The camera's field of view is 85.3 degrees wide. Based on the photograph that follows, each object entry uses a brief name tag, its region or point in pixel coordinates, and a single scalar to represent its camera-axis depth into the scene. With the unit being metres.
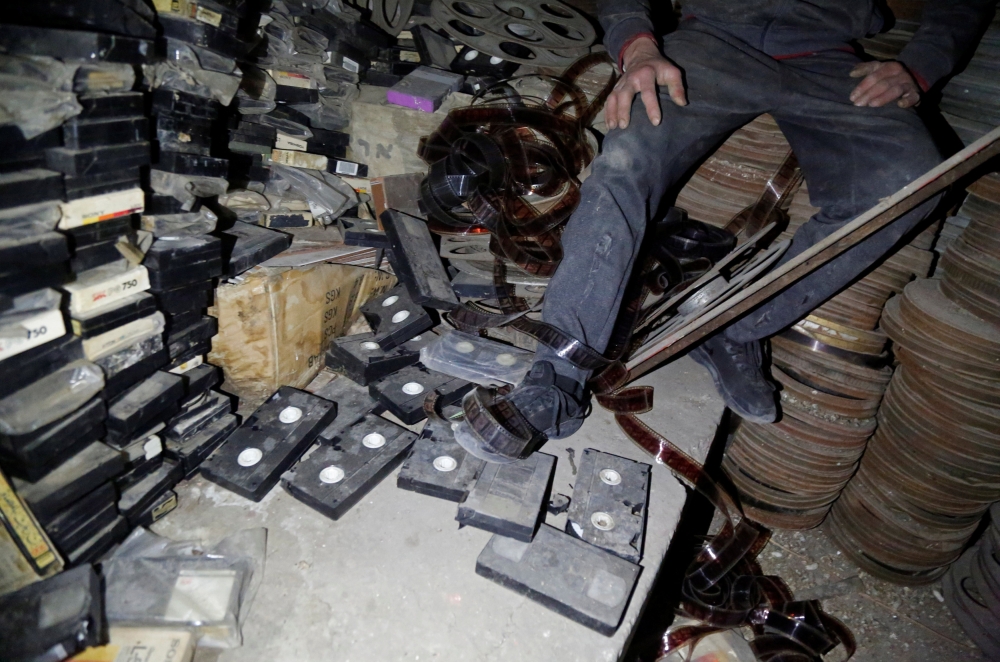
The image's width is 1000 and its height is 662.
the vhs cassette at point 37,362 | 1.21
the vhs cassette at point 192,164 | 1.55
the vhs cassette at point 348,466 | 1.63
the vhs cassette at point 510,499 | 1.56
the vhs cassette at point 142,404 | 1.45
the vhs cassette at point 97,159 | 1.22
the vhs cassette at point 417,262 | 2.18
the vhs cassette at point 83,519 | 1.33
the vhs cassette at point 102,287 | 1.30
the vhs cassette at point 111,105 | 1.24
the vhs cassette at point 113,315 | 1.33
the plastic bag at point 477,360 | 2.07
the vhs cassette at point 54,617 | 1.15
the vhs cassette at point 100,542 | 1.38
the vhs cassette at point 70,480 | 1.27
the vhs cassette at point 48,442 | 1.21
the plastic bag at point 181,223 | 1.56
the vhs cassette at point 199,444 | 1.68
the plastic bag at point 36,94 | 1.12
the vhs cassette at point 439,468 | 1.70
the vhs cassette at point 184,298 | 1.59
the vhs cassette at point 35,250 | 1.12
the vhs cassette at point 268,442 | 1.66
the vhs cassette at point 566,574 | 1.42
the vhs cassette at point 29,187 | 1.12
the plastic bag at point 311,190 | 2.49
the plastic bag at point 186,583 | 1.29
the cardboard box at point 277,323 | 1.90
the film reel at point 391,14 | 2.92
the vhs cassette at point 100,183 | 1.25
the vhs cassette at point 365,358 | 2.10
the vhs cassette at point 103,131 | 1.22
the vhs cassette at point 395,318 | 2.18
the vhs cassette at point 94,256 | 1.33
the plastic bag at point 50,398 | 1.21
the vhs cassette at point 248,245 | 1.85
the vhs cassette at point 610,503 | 1.64
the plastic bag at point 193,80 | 1.48
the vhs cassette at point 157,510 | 1.54
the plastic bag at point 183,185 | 1.56
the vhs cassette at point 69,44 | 1.13
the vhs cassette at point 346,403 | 1.90
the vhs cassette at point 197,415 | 1.70
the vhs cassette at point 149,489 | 1.50
